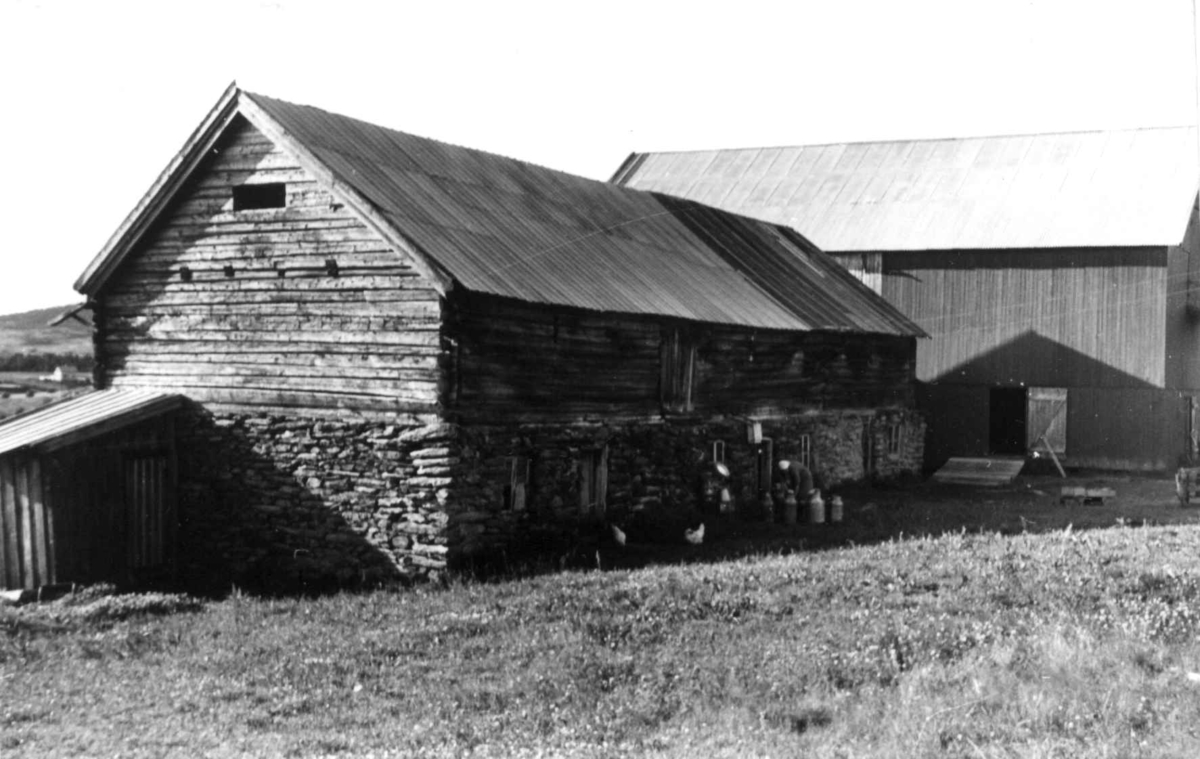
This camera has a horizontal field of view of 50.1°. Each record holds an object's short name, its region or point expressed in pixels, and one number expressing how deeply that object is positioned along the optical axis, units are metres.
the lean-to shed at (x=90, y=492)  17.88
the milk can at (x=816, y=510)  24.28
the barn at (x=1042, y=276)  34.19
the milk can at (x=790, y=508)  24.16
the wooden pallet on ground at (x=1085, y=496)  27.34
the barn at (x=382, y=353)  18.17
